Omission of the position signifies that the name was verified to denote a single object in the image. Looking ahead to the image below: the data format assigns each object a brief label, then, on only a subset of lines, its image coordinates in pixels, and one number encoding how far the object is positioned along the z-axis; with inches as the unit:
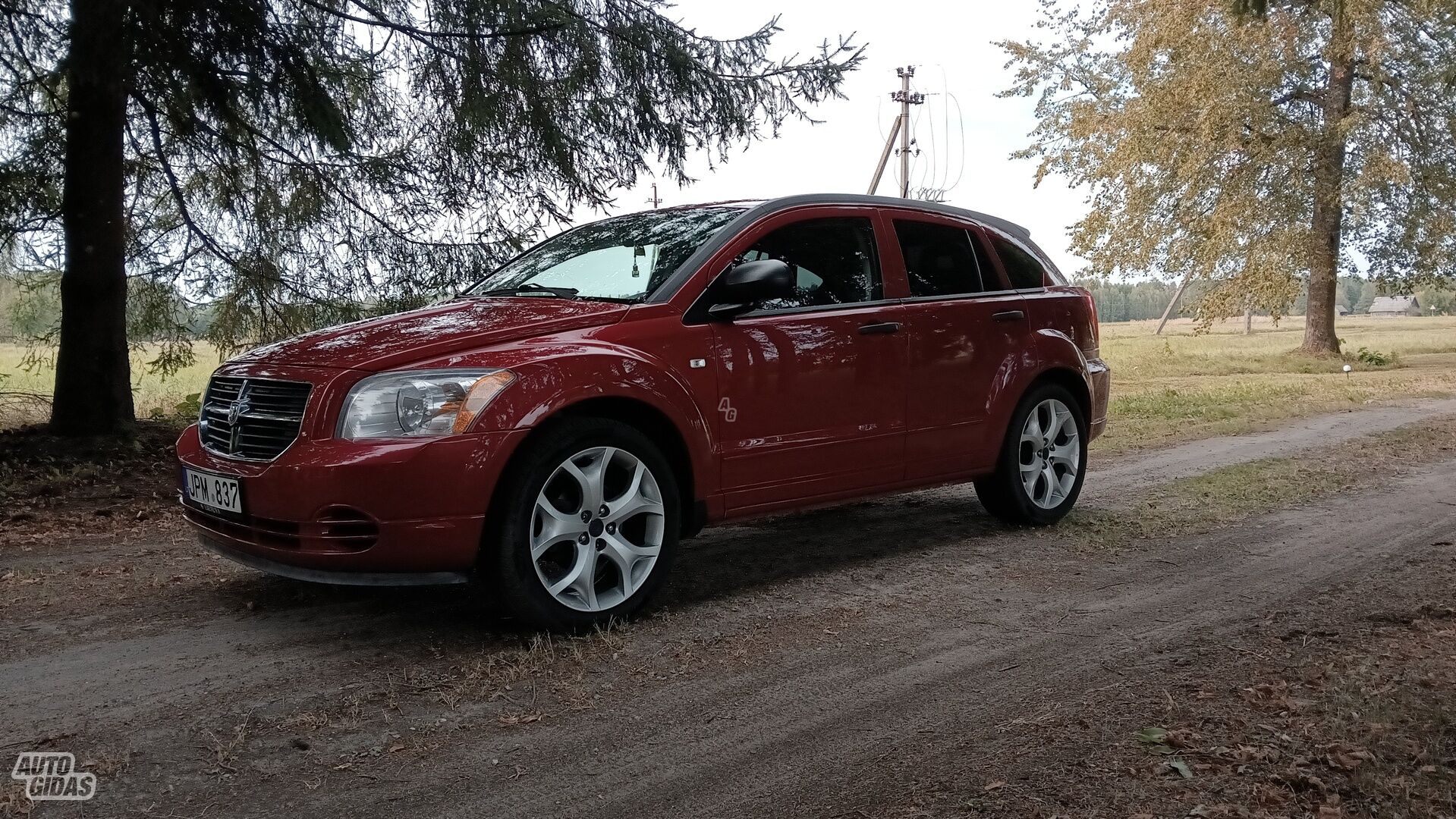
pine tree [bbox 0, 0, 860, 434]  336.2
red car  152.5
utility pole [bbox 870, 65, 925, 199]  1103.6
